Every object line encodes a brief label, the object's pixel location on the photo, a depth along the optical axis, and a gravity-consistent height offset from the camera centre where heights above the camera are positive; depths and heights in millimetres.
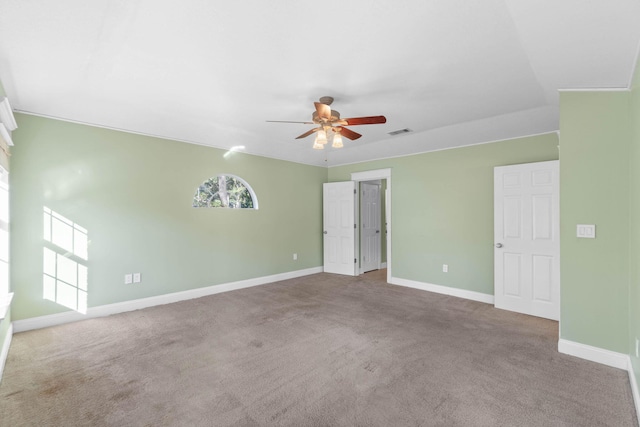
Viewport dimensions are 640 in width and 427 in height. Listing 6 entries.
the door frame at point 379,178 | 5609 +578
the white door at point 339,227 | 6102 -238
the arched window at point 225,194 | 4816 +370
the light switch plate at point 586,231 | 2615 -138
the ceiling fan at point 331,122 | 2777 +899
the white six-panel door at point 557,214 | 3668 +16
